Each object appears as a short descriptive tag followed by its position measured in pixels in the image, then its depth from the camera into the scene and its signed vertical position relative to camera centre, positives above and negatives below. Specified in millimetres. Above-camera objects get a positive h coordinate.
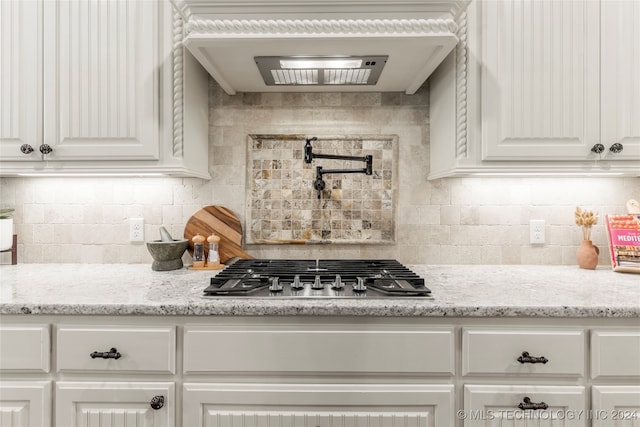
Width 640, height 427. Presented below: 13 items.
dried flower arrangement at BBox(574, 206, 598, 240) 1712 -26
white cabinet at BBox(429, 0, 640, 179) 1476 +580
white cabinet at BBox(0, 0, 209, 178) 1497 +548
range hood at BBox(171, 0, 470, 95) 1302 +685
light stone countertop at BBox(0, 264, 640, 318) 1119 -285
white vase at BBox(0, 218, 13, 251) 1720 -102
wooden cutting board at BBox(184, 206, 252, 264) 1810 -76
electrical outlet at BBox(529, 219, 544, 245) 1824 -90
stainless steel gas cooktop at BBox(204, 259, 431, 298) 1205 -255
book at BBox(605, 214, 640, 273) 1624 -126
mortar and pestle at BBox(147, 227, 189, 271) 1637 -186
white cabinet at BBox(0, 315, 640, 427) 1128 -505
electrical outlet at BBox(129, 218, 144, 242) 1845 -89
